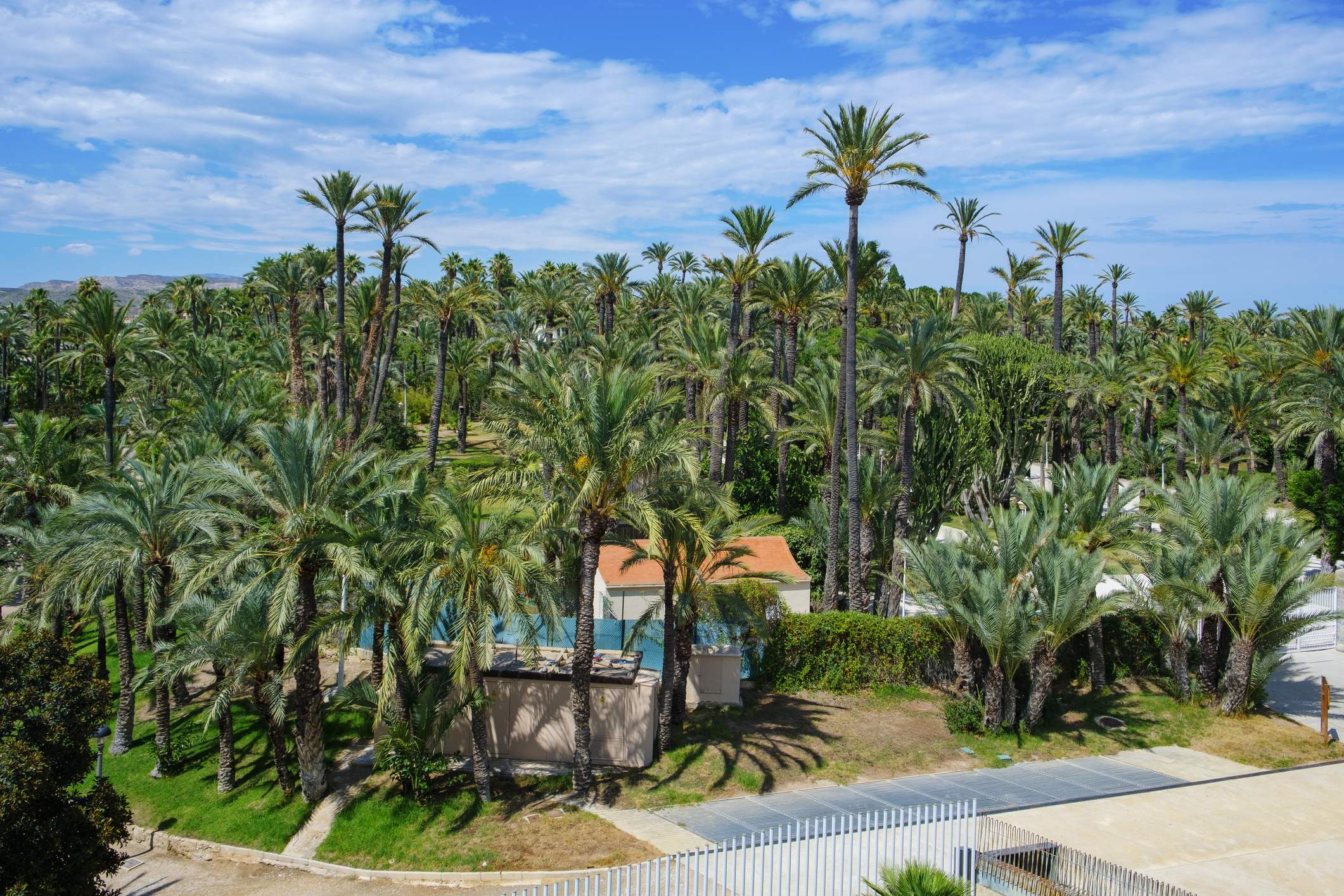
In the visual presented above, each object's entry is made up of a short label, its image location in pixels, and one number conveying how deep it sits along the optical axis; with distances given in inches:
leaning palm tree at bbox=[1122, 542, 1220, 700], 941.8
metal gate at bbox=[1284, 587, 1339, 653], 1122.7
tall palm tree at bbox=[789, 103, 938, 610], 1061.8
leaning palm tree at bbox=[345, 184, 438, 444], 1510.8
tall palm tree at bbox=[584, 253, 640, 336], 2226.9
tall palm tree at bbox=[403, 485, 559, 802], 706.2
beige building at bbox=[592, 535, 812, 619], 1034.7
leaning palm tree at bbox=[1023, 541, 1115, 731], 866.8
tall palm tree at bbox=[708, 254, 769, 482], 1425.9
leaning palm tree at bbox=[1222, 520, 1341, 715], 913.5
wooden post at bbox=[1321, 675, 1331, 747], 869.2
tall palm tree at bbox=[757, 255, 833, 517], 1413.6
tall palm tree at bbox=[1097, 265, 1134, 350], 3373.5
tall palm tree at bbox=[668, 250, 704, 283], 2923.2
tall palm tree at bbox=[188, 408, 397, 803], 723.4
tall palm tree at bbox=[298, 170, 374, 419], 1505.9
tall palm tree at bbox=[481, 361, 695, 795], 724.0
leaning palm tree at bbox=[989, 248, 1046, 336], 2455.7
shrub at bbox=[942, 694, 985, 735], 893.2
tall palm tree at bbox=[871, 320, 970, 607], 1187.3
